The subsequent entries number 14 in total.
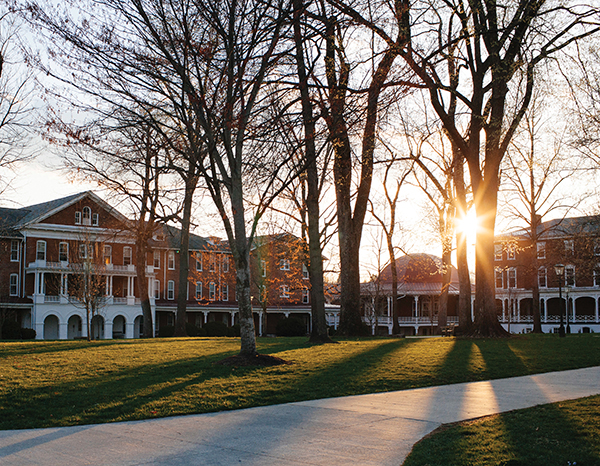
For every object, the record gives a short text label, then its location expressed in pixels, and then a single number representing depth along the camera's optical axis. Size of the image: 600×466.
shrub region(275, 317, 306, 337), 48.44
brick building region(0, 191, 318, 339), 47.19
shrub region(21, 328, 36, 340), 42.41
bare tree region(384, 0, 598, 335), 19.67
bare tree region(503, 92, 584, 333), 34.38
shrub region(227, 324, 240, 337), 49.81
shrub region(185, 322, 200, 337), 47.16
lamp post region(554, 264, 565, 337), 27.03
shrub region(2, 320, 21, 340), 40.94
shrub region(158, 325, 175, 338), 46.44
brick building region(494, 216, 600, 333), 56.47
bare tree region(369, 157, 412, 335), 36.53
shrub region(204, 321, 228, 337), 48.66
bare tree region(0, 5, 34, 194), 22.32
